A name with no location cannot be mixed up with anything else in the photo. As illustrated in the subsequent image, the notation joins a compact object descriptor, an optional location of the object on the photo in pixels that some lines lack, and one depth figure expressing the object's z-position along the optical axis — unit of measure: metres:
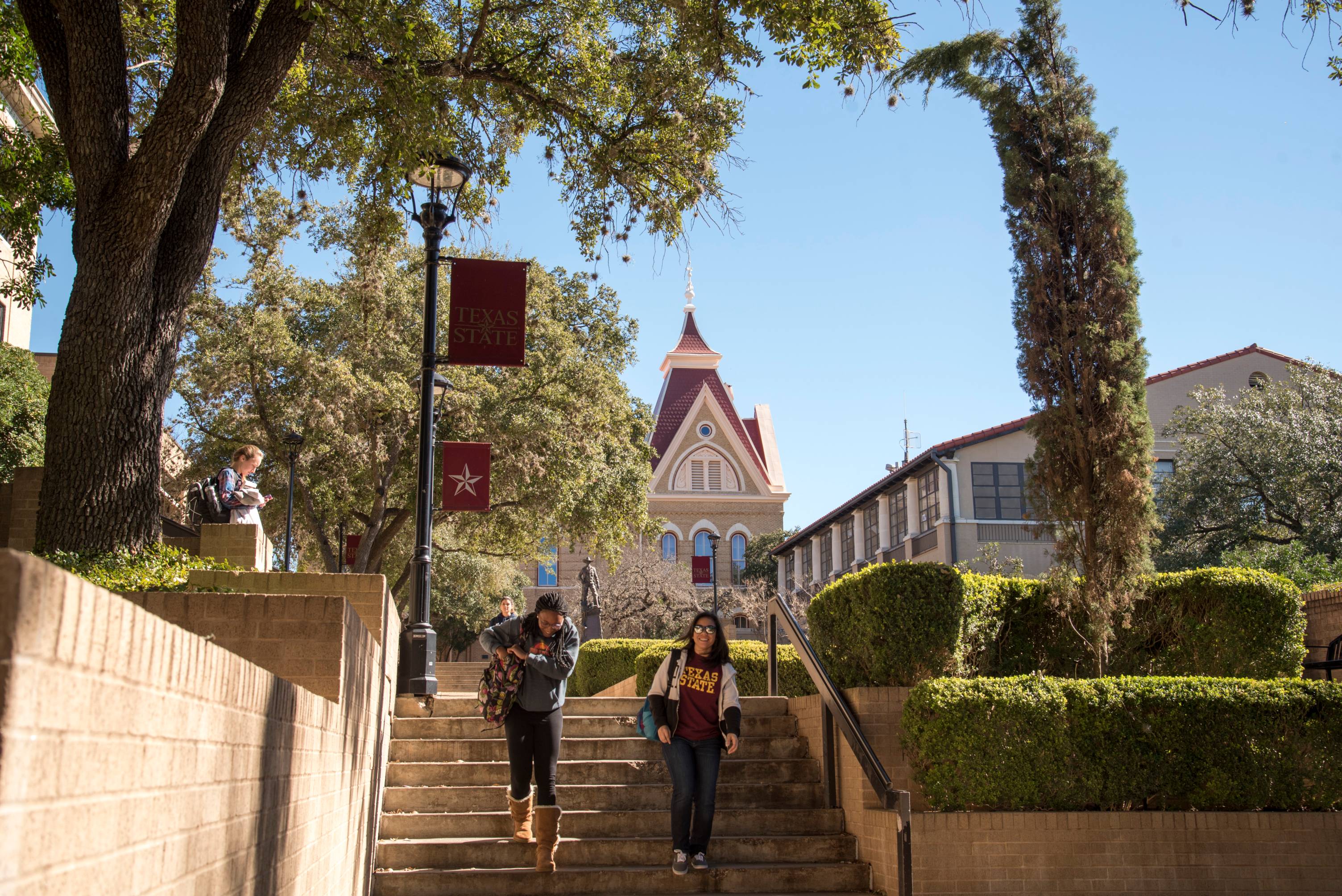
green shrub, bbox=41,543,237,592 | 5.88
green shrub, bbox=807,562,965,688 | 8.27
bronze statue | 27.20
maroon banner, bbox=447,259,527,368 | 11.10
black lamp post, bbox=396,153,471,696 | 9.97
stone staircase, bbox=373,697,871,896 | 7.66
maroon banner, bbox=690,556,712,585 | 41.56
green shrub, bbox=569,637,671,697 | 17.50
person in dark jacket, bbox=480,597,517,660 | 14.56
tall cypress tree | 9.07
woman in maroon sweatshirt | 7.50
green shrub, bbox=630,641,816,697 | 12.29
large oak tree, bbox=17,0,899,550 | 6.72
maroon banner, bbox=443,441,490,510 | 13.87
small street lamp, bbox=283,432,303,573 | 20.86
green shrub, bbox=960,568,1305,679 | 8.87
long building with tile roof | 35.22
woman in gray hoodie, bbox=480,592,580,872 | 7.55
